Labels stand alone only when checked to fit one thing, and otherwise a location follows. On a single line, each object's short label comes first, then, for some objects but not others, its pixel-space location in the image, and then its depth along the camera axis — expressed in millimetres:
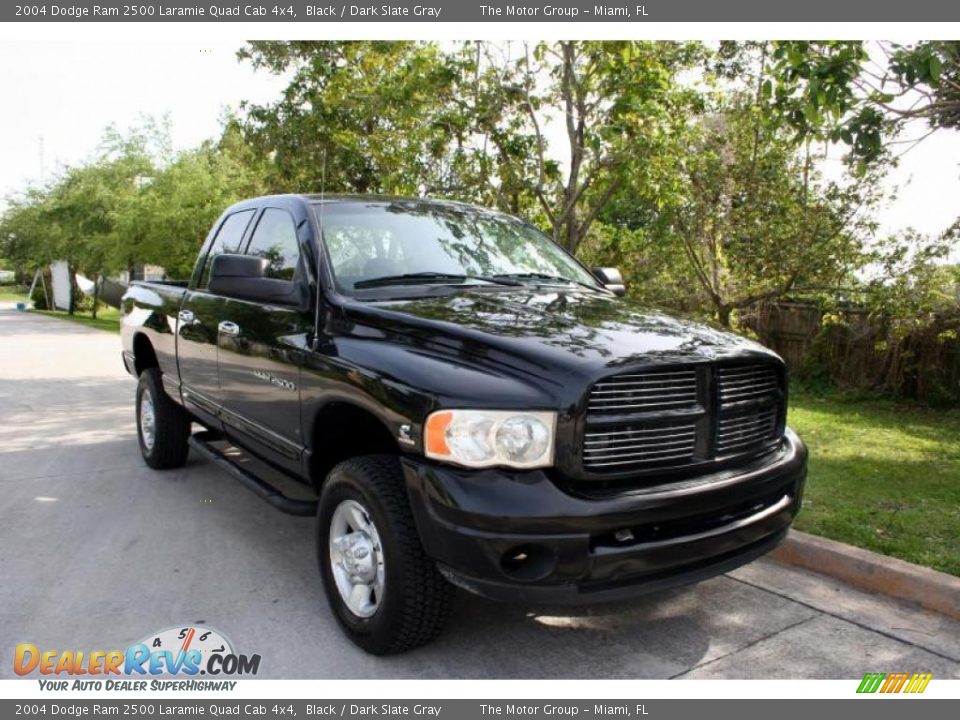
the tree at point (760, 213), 9516
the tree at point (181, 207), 22203
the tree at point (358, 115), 8383
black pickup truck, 2807
